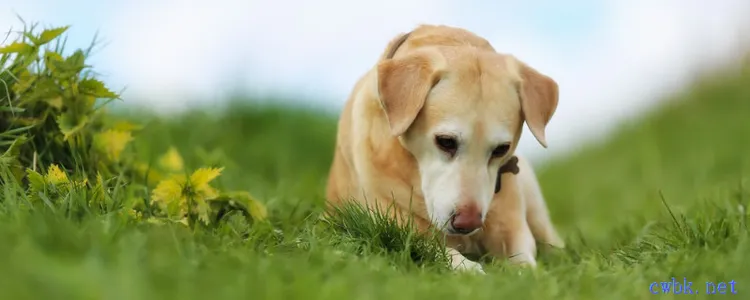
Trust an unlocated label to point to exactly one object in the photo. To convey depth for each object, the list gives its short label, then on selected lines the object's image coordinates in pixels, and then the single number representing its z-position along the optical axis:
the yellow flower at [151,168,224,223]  4.21
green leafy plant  4.02
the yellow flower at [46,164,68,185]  3.98
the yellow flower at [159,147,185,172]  5.16
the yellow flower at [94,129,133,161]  4.66
